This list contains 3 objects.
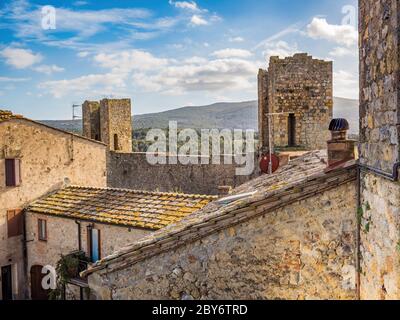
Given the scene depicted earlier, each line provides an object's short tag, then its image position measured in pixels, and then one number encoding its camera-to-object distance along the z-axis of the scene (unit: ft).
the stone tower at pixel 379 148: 10.27
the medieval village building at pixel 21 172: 49.55
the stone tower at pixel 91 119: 96.73
